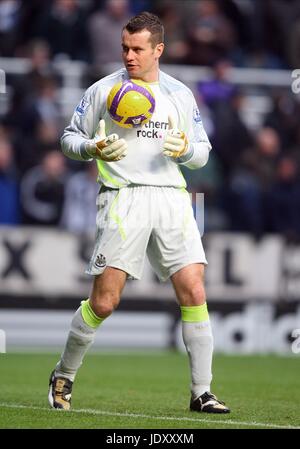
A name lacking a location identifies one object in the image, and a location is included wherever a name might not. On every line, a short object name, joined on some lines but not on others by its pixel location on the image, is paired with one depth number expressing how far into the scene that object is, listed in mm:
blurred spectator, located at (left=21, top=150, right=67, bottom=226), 14945
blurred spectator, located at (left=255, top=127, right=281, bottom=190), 16009
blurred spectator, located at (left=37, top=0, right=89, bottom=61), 16891
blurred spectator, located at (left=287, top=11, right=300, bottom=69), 18141
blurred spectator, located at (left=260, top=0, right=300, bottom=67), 18688
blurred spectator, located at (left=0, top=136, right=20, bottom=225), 14883
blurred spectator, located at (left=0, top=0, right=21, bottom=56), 17031
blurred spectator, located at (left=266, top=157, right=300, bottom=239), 15648
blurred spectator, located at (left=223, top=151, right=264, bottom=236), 15516
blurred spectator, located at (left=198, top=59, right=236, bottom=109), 16359
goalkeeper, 7789
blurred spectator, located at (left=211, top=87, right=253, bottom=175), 16219
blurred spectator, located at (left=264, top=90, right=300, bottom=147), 16797
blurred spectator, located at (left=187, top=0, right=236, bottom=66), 17688
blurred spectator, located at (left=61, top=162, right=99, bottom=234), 15016
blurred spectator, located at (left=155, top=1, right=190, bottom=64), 17234
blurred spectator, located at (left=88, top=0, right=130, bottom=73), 16922
